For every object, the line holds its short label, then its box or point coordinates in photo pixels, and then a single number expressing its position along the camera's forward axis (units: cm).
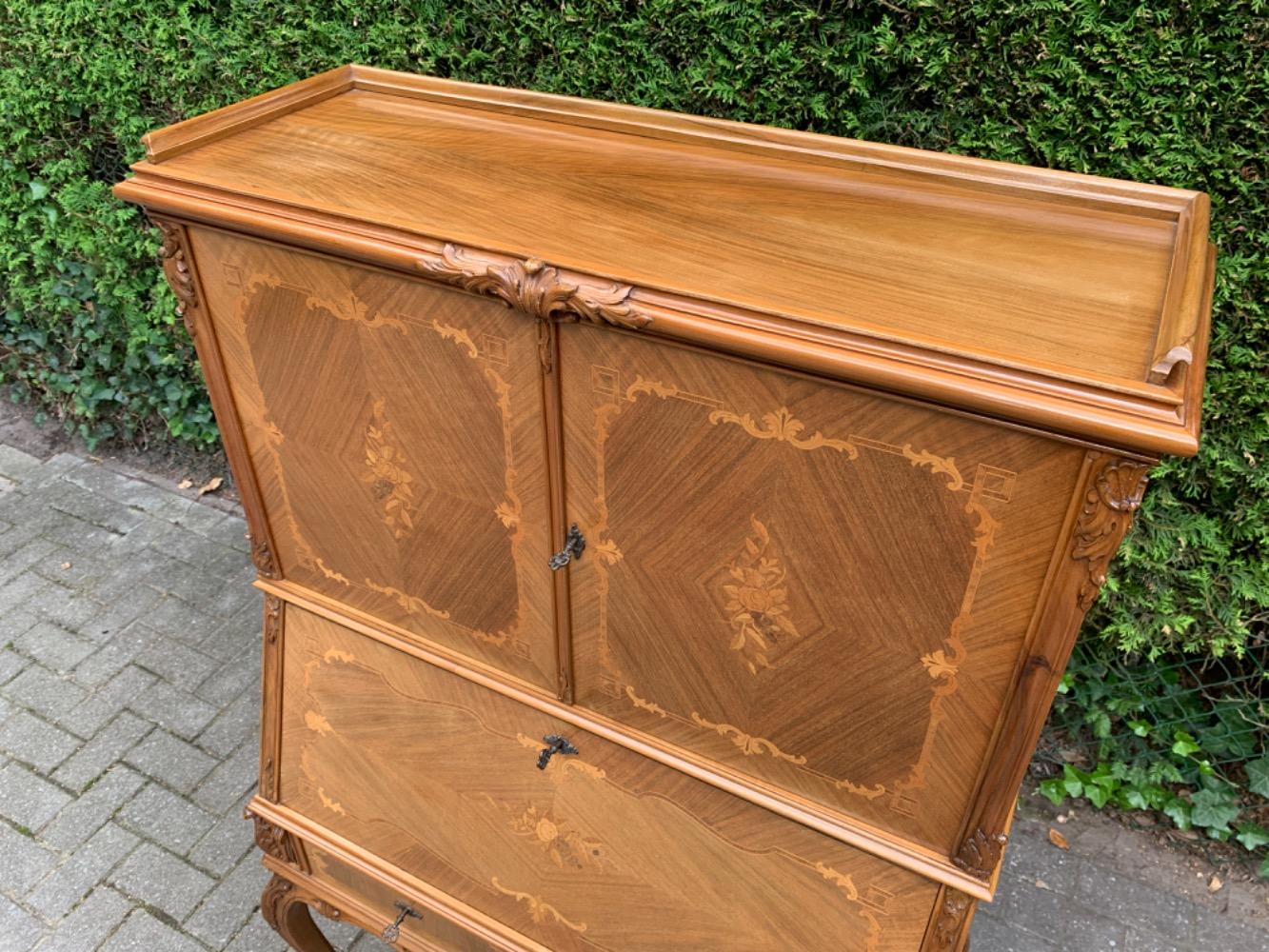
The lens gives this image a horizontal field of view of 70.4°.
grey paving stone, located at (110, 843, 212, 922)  256
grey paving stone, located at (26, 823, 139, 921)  255
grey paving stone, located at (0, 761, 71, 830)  277
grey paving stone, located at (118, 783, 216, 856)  271
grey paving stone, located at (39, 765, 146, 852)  271
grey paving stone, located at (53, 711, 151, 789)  288
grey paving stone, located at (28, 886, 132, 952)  246
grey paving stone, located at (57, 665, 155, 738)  304
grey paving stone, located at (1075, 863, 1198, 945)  254
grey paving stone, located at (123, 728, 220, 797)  288
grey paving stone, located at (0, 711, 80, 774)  293
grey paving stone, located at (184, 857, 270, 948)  250
